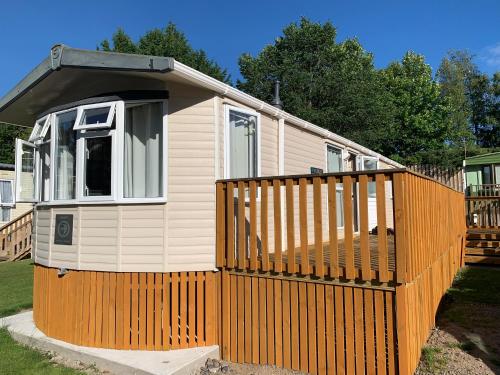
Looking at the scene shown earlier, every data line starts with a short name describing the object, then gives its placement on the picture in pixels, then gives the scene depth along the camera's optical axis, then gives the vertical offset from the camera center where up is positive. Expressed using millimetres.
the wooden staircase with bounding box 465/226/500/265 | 9734 -1027
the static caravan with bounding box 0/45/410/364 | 4621 +111
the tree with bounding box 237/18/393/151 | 24062 +7754
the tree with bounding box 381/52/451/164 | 28469 +6371
